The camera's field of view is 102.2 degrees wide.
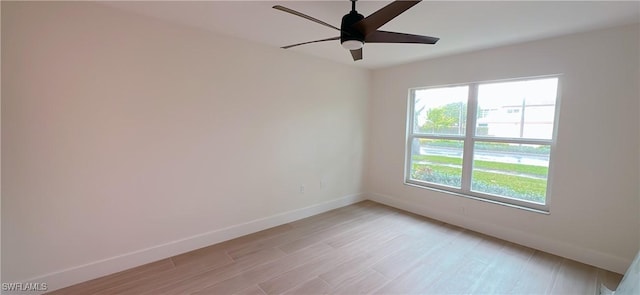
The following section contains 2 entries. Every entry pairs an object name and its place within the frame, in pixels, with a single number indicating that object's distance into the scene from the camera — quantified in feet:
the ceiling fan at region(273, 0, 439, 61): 5.05
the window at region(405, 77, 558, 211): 9.79
